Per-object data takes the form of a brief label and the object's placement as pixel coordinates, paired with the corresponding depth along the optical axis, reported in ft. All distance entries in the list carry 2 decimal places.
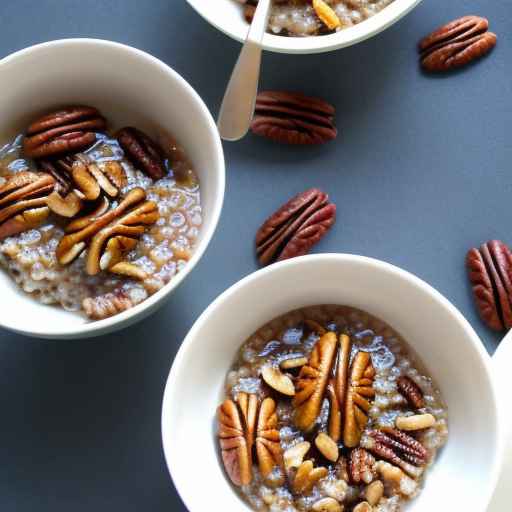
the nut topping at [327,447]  1.45
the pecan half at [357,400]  1.44
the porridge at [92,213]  1.46
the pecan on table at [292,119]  1.60
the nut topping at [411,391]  1.48
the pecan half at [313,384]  1.44
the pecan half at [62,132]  1.49
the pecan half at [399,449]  1.45
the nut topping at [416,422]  1.46
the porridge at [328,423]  1.44
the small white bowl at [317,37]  1.53
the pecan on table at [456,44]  1.62
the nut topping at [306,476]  1.43
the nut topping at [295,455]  1.44
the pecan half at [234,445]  1.42
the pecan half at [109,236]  1.45
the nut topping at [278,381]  1.46
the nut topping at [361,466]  1.45
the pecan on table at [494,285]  1.58
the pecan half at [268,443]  1.42
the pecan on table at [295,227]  1.58
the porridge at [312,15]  1.57
